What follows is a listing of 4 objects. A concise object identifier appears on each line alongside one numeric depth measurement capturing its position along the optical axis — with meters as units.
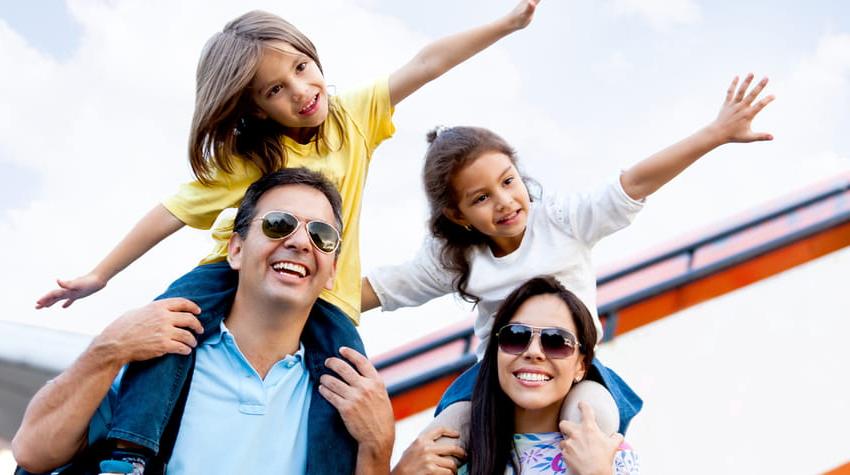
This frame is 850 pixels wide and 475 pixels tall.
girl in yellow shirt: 2.02
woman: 1.74
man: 1.64
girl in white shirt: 1.99
